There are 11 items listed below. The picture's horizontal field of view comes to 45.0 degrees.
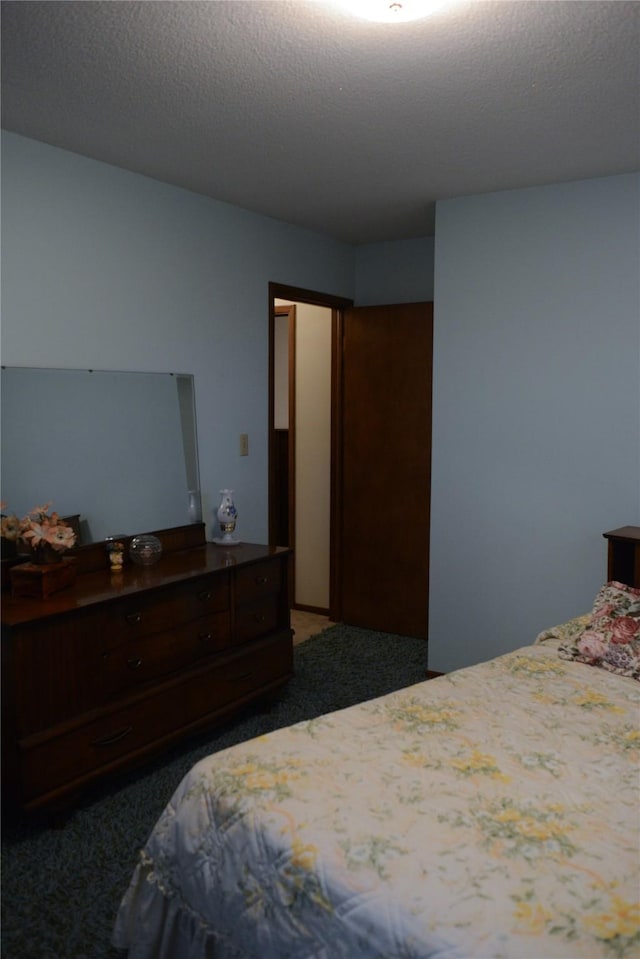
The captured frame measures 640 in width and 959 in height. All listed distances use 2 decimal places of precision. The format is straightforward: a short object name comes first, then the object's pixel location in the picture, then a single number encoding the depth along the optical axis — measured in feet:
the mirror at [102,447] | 9.82
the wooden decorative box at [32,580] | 8.95
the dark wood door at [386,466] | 15.28
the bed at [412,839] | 4.30
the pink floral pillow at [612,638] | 7.80
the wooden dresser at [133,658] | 8.27
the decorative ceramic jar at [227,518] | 12.51
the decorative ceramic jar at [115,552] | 10.48
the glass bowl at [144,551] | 10.73
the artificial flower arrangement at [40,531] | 9.19
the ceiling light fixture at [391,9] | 6.37
